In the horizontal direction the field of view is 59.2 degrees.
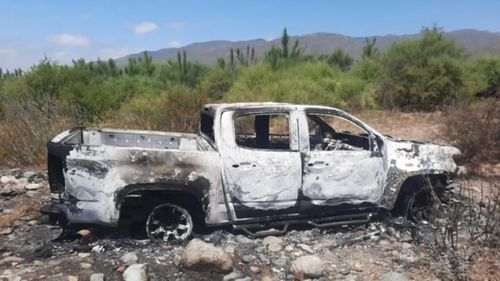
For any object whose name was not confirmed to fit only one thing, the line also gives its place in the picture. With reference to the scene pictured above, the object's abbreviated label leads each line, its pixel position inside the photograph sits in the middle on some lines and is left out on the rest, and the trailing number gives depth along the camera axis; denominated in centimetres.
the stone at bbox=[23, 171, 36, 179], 800
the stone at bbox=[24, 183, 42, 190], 741
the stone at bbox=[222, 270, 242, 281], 449
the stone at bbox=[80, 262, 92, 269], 459
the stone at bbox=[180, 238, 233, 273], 452
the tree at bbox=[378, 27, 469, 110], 1909
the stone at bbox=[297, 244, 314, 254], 511
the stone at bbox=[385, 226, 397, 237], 558
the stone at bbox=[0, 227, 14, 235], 557
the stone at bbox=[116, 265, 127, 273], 452
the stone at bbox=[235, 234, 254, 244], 530
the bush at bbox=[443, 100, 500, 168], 929
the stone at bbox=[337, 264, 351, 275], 466
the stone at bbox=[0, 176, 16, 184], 772
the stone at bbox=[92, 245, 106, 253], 496
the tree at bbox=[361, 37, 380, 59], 4040
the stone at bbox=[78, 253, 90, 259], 483
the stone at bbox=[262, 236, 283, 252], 514
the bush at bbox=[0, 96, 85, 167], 915
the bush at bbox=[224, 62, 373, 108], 1936
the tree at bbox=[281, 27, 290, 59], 3916
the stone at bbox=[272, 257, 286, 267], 482
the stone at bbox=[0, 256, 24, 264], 475
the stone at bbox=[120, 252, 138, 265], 471
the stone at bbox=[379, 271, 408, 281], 445
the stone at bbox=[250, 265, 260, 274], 466
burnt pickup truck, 477
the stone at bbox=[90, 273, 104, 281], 433
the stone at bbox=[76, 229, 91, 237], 530
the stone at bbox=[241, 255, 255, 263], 486
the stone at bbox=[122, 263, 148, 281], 430
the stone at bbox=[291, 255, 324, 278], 456
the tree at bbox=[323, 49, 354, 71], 5094
